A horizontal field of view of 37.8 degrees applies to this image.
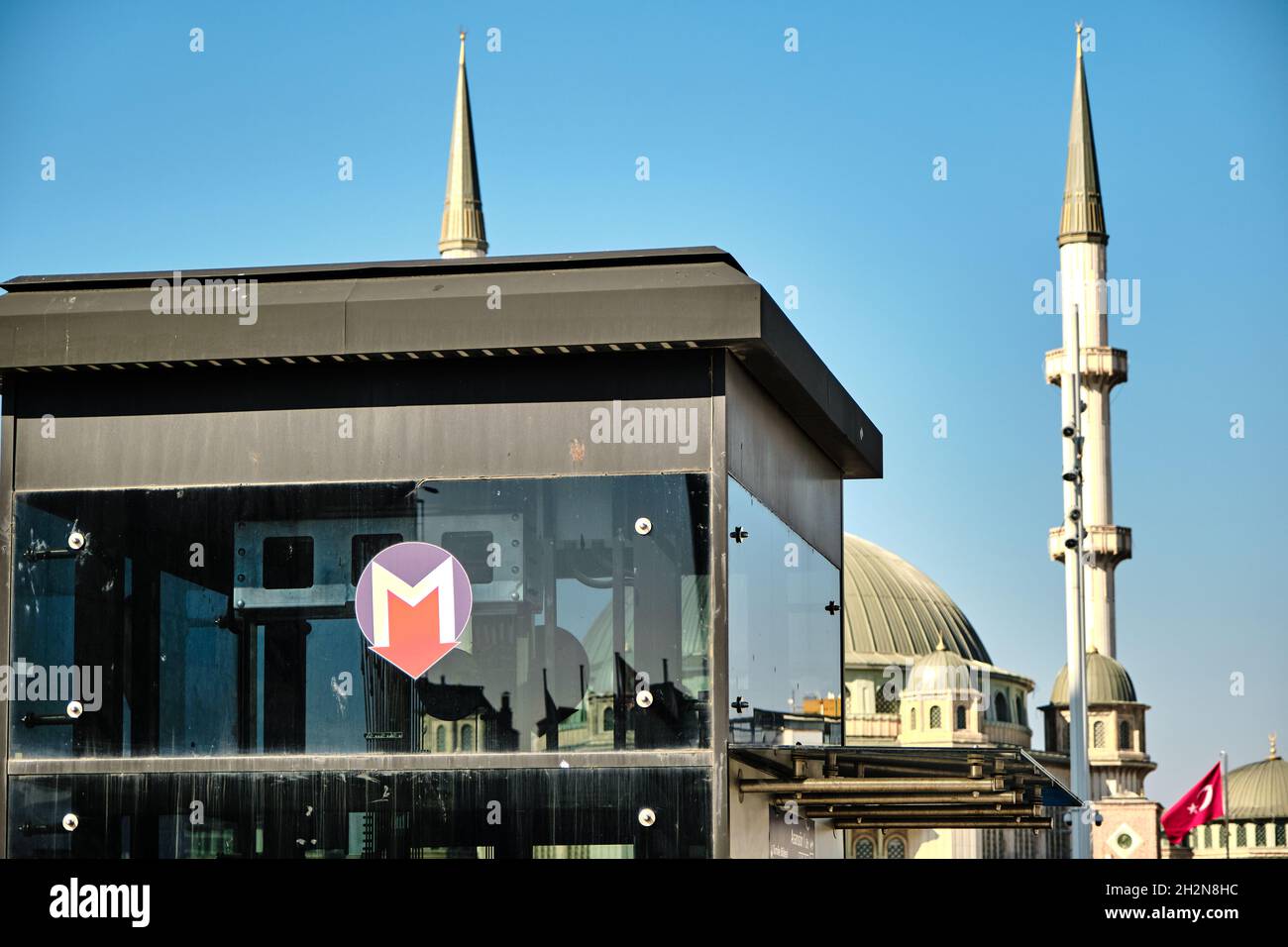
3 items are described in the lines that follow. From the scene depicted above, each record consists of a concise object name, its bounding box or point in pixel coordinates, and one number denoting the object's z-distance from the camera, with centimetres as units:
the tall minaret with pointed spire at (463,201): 8712
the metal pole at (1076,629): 4122
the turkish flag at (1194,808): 6272
